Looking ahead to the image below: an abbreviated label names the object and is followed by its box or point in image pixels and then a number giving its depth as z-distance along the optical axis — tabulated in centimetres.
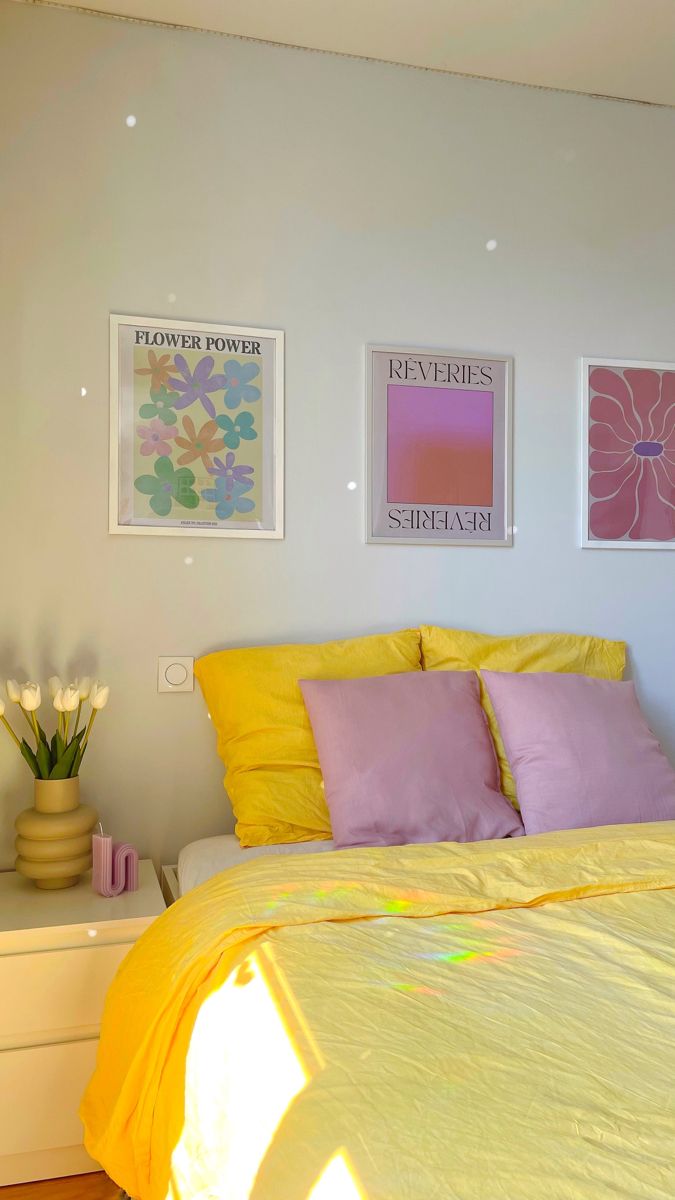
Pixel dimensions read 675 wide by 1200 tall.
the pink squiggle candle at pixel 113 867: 194
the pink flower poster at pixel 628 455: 270
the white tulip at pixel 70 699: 204
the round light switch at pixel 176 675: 233
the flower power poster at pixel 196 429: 231
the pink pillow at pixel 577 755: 205
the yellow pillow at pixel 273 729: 211
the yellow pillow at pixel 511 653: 242
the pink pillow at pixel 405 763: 198
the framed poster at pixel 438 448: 251
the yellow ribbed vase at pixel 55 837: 197
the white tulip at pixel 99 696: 208
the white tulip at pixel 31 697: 203
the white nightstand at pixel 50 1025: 173
